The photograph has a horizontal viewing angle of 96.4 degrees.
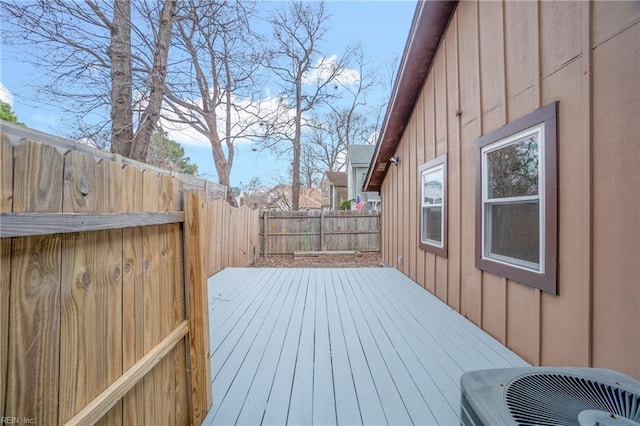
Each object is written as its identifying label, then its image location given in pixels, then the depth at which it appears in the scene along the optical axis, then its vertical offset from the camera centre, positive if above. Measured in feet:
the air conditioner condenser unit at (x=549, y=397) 2.93 -2.11
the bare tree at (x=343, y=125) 49.24 +17.97
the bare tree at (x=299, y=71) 37.60 +21.58
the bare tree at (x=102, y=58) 13.65 +8.21
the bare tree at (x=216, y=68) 17.88 +11.73
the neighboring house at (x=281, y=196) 63.00 +3.84
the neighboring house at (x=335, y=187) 69.36 +6.54
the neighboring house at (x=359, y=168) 55.42 +8.86
